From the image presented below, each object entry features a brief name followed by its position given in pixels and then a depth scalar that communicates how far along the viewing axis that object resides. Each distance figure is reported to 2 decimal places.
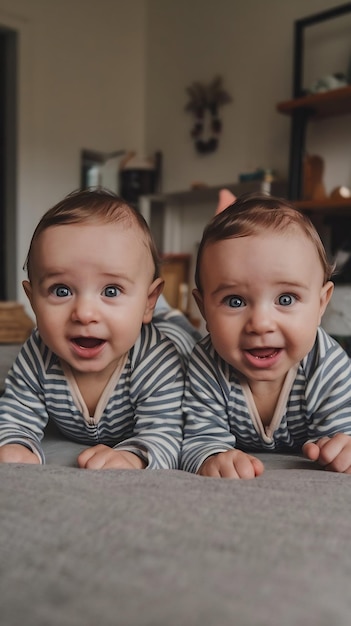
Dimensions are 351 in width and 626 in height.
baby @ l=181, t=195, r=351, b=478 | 0.71
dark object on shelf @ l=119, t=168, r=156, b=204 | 4.38
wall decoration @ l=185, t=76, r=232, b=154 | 3.94
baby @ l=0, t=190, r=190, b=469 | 0.74
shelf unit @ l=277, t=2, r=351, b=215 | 2.99
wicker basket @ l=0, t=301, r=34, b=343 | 2.56
